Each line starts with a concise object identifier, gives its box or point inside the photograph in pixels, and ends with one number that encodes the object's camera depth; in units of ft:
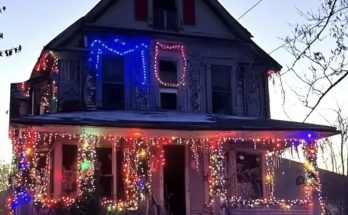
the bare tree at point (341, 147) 110.52
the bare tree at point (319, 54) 25.35
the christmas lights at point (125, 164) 41.93
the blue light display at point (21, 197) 41.57
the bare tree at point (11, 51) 32.62
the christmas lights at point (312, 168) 46.91
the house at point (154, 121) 43.19
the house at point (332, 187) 126.52
